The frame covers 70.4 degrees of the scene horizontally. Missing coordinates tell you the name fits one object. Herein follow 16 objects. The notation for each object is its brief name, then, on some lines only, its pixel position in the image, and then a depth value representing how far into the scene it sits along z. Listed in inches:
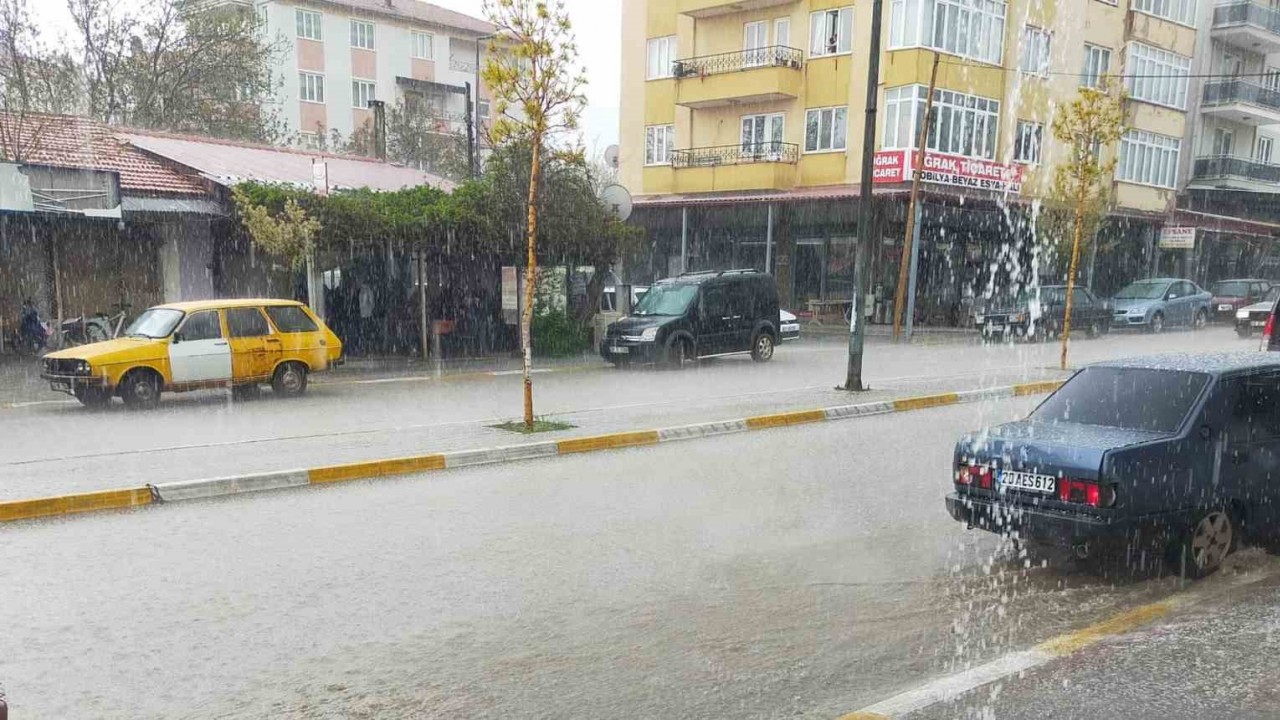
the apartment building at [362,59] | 1996.8
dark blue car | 217.2
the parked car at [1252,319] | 979.3
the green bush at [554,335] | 856.9
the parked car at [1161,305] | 1111.6
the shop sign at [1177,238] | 1306.6
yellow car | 510.6
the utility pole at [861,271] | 570.9
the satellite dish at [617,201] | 868.0
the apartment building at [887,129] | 1235.2
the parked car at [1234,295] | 1239.4
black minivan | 750.5
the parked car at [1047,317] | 1047.0
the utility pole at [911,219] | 1044.5
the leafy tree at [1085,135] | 679.1
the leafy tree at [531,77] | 415.2
